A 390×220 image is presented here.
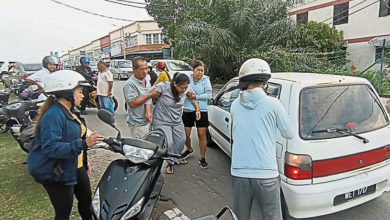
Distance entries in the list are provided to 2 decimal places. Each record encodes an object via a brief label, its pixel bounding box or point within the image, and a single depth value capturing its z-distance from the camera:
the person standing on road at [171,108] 3.69
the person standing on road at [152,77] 8.21
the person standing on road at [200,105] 4.38
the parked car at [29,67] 15.35
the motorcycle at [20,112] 5.39
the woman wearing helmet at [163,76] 6.13
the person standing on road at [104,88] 6.79
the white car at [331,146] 2.49
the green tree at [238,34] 12.96
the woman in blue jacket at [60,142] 1.97
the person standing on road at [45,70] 5.34
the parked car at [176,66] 13.23
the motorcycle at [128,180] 2.04
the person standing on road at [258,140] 1.96
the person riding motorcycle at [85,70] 8.01
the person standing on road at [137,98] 3.52
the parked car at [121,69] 20.58
